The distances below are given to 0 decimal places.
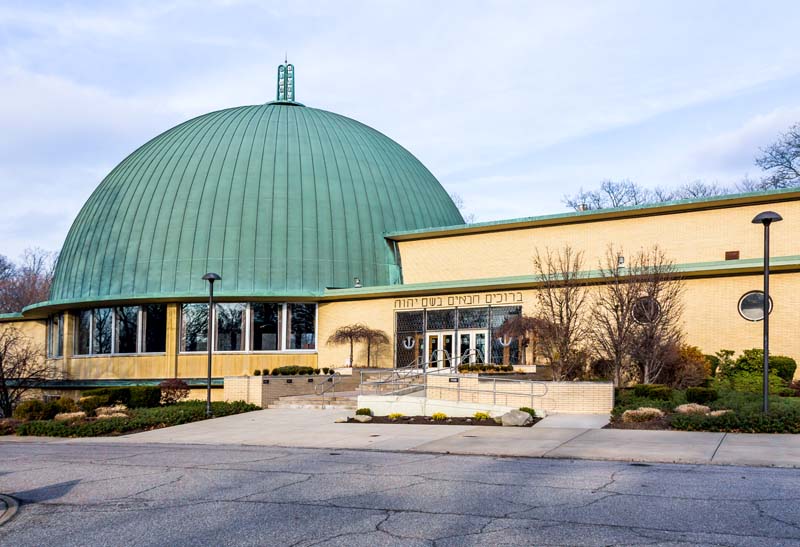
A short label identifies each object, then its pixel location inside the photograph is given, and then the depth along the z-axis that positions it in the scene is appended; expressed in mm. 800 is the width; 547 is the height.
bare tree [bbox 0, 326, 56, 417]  33438
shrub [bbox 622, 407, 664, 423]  20562
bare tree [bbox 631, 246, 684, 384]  26391
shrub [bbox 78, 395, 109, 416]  28516
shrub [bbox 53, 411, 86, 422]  26680
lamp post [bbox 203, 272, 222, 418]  27197
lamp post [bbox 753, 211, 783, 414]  18922
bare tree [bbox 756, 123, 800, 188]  49000
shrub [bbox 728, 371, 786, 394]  24641
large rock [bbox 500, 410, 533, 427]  20844
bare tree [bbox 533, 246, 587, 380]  28328
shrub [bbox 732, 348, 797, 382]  25703
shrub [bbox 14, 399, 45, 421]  27989
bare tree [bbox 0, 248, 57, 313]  81125
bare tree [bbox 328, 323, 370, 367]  36625
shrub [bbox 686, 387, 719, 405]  21859
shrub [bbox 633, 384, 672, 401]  23000
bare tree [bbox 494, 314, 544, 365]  29953
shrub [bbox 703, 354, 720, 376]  27297
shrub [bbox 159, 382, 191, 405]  31719
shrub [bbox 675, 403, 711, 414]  20406
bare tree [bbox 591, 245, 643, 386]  27094
